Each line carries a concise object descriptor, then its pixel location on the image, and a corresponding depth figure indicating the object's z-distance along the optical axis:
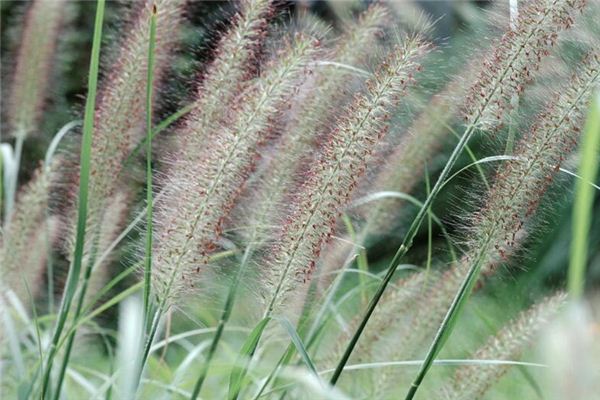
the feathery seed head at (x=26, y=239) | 1.64
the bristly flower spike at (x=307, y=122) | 1.49
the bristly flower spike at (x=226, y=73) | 1.49
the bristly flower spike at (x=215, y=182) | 1.41
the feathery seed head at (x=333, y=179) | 1.39
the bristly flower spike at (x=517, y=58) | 1.39
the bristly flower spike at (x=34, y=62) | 1.74
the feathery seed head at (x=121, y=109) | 1.53
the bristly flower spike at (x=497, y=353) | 1.52
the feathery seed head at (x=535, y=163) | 1.39
